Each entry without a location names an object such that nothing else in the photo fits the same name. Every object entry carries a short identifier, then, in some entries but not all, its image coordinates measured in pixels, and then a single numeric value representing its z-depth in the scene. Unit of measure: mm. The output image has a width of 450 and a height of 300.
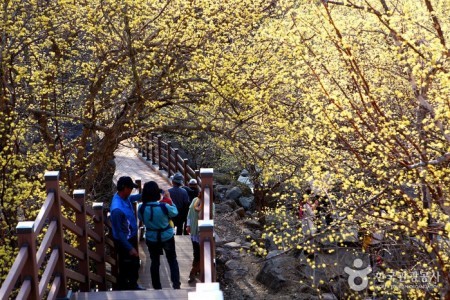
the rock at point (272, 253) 14562
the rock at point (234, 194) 23844
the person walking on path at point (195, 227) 8790
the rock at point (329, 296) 12327
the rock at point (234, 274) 14227
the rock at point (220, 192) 23947
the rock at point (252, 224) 19312
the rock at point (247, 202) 23109
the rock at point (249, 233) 17097
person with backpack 7746
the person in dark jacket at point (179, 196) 10656
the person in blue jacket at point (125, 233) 7797
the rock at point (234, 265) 14695
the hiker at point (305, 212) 11898
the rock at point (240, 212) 20438
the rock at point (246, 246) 15995
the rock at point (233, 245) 16141
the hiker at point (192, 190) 11543
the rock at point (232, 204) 22000
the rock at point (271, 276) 13438
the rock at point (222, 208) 20909
